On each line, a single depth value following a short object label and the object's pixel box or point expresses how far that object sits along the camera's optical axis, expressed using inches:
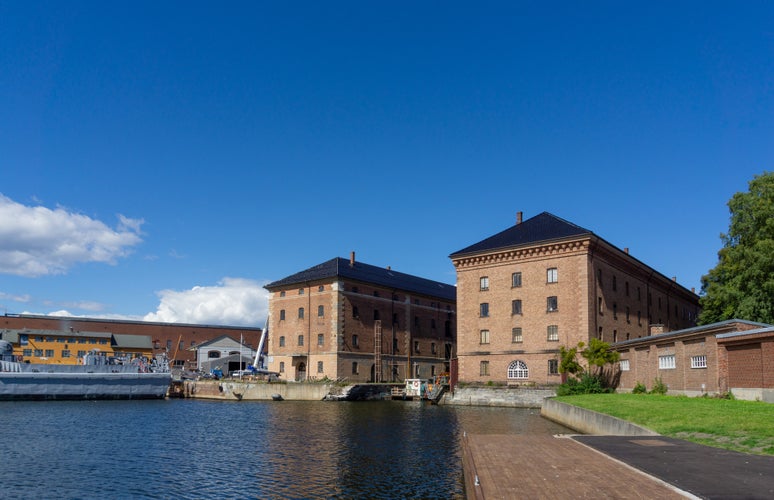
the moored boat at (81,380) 2351.1
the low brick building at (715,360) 1061.1
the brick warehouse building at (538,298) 1973.4
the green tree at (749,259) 1817.2
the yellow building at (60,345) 3425.2
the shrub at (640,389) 1537.9
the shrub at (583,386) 1727.4
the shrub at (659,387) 1433.3
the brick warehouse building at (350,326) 2650.1
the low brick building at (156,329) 3609.7
